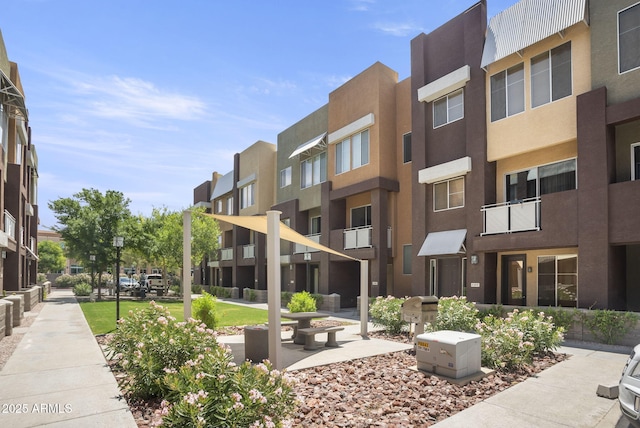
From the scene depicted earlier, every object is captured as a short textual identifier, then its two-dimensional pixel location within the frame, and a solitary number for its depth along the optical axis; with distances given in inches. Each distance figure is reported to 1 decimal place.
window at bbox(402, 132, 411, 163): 821.2
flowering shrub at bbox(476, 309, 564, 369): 335.6
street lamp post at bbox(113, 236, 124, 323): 605.6
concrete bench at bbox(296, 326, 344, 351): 408.5
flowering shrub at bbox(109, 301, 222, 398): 251.1
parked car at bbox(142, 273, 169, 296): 1374.3
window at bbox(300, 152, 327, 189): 1001.5
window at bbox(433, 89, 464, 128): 692.7
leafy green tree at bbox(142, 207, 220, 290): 1259.8
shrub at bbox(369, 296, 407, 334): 511.8
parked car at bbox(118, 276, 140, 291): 1603.8
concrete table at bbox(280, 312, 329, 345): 449.7
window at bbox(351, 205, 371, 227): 896.3
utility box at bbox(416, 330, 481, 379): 302.8
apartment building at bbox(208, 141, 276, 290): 1261.1
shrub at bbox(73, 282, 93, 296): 1341.0
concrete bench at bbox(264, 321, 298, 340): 447.0
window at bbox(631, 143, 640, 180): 498.9
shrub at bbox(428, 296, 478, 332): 437.4
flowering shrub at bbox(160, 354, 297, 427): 167.6
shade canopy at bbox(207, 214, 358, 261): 408.2
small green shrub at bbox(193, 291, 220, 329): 499.2
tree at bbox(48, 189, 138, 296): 1162.6
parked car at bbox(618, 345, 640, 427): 203.2
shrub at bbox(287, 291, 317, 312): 606.2
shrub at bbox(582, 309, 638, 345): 438.3
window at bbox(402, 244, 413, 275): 803.4
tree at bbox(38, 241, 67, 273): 2783.0
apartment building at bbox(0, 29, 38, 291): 782.5
